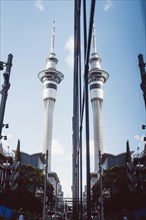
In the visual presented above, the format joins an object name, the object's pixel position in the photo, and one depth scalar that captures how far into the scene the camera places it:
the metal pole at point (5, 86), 10.49
